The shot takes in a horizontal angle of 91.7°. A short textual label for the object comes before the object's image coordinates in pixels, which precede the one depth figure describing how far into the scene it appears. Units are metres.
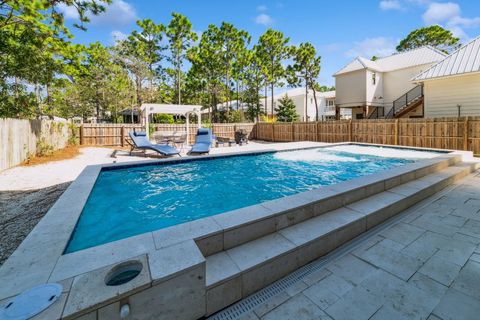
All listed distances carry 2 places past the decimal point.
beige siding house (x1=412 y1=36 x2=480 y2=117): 11.30
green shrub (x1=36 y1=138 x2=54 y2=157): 9.94
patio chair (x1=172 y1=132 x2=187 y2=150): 13.17
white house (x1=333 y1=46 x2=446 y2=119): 17.61
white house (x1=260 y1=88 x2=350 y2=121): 32.28
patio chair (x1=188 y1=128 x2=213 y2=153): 10.98
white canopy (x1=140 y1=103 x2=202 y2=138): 13.44
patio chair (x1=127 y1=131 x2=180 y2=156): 10.29
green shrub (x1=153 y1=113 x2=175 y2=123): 28.25
